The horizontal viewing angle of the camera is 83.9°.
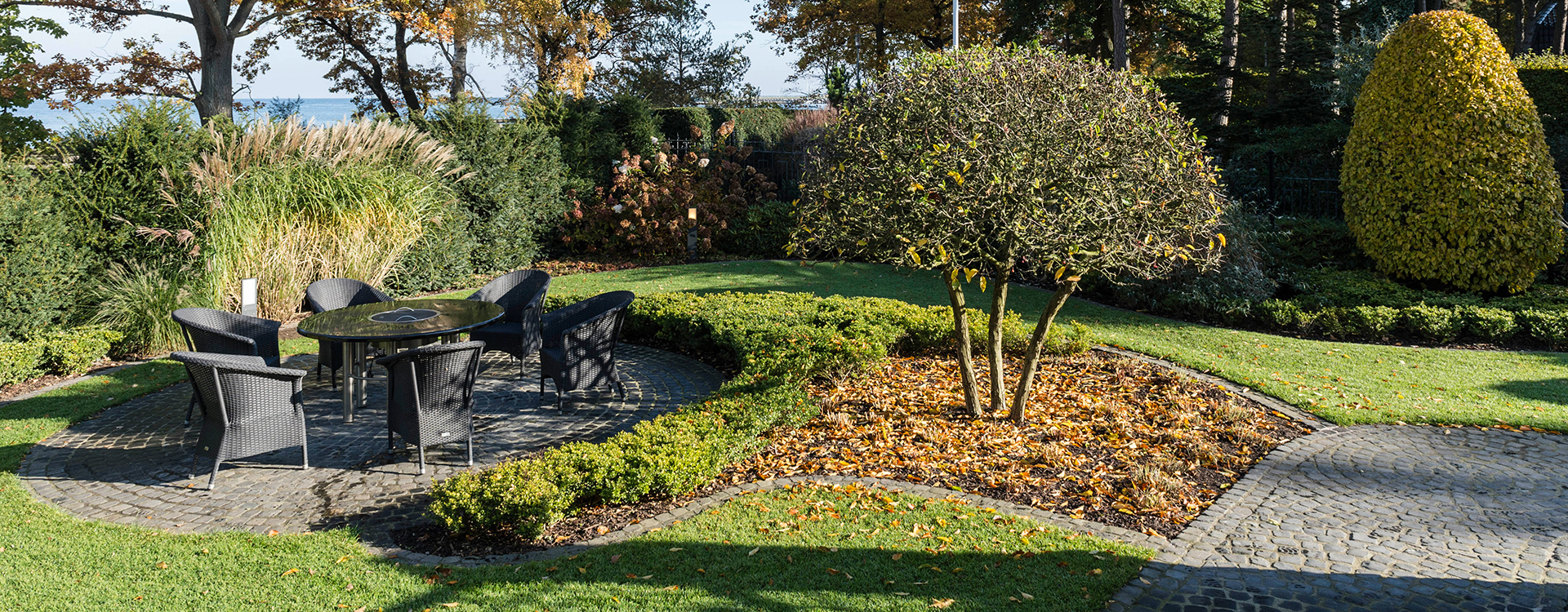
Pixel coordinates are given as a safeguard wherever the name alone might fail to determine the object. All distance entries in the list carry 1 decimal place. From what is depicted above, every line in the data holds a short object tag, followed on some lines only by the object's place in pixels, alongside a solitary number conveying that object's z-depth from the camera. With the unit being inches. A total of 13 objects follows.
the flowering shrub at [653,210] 586.6
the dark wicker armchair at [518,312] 296.8
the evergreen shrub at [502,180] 508.1
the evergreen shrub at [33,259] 307.1
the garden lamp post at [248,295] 280.2
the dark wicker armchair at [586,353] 261.6
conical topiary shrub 378.9
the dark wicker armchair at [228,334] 247.3
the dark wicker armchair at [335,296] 294.3
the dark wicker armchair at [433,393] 214.8
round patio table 246.4
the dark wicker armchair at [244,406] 204.1
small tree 196.7
